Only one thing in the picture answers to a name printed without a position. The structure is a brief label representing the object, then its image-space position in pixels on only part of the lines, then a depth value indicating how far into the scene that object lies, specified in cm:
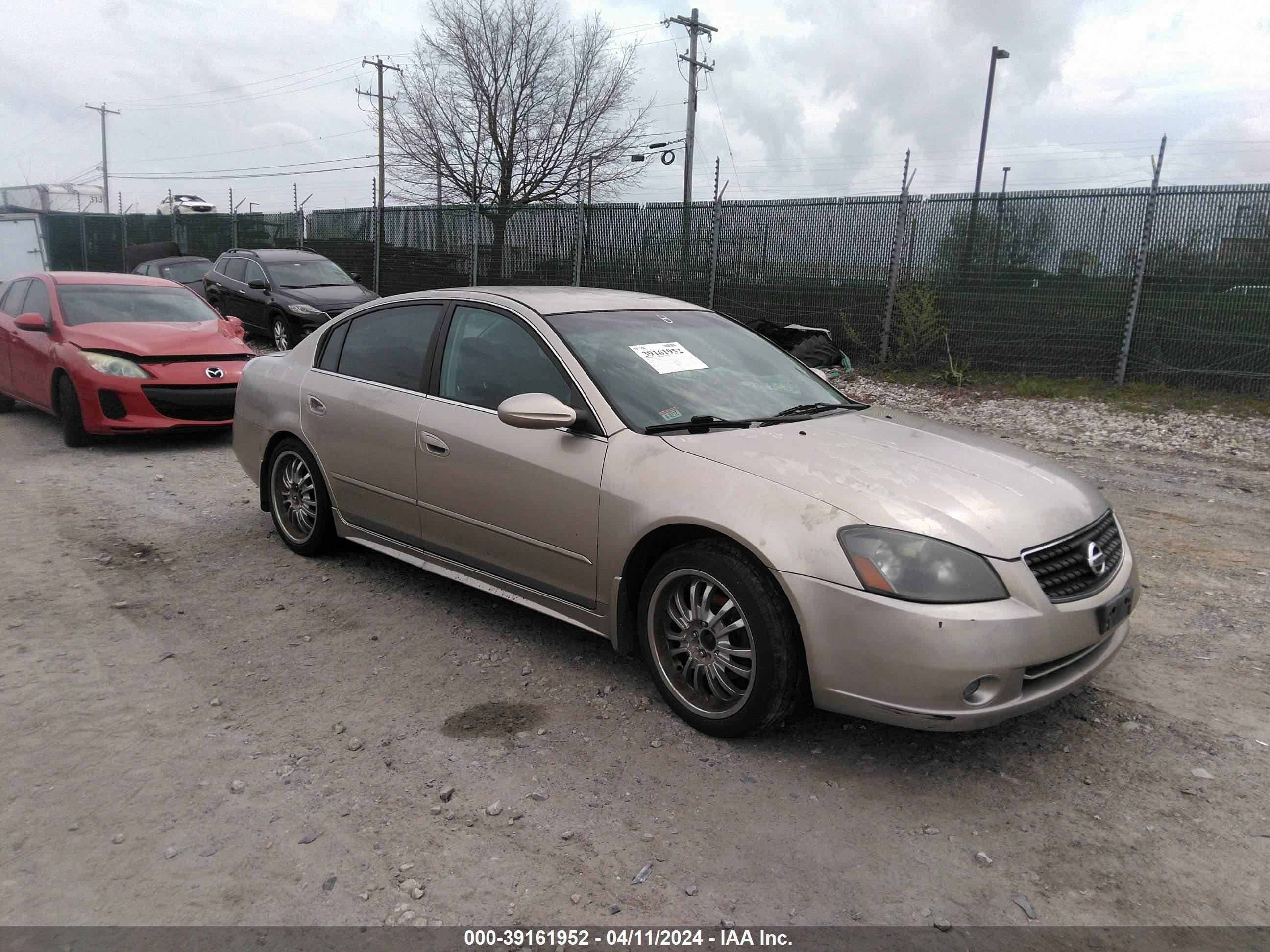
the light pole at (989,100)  2730
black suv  1402
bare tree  2811
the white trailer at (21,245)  2522
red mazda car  772
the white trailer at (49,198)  4772
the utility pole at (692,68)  2953
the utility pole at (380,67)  4441
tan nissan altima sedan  286
